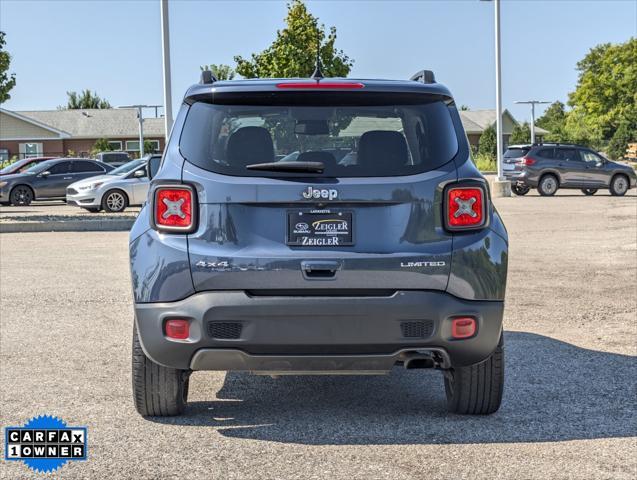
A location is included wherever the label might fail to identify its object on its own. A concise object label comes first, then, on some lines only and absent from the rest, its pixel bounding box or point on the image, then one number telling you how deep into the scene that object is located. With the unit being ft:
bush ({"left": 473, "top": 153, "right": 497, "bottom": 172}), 201.87
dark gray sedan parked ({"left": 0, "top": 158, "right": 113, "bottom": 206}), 101.24
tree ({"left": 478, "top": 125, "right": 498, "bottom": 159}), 227.94
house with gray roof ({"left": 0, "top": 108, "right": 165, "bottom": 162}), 235.20
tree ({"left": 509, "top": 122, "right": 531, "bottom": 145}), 266.36
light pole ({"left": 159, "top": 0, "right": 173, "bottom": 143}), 73.15
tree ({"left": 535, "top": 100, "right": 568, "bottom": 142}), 285.15
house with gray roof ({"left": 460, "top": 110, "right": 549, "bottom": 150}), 297.12
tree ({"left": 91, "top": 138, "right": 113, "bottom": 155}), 236.02
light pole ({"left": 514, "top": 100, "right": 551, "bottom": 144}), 265.13
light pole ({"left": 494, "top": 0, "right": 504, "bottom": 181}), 110.42
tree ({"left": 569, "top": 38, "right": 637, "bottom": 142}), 307.58
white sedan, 84.79
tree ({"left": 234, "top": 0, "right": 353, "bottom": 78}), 139.44
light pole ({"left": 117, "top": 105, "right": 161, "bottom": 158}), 221.66
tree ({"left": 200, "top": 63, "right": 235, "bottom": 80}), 302.04
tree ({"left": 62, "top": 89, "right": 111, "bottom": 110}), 389.19
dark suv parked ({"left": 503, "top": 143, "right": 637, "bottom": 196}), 106.93
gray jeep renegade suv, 15.83
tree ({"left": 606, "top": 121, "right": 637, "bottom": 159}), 260.01
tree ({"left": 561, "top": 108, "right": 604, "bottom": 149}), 287.07
